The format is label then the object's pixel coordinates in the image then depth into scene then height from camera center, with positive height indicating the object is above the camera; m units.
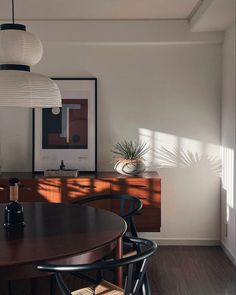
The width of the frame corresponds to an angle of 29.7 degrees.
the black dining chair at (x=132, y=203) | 3.17 -0.43
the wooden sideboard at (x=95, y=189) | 4.34 -0.41
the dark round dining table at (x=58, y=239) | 2.07 -0.49
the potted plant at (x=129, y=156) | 4.46 -0.08
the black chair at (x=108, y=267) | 2.05 -0.56
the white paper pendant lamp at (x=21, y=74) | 2.47 +0.41
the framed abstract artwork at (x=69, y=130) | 4.75 +0.19
